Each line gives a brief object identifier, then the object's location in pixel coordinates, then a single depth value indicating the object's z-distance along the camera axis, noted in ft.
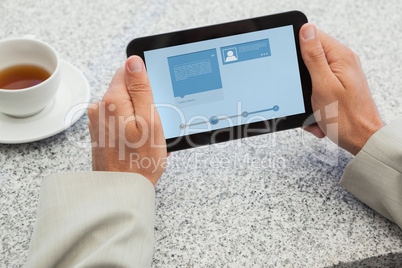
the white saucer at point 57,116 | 3.18
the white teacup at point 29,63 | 3.10
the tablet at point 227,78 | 3.09
